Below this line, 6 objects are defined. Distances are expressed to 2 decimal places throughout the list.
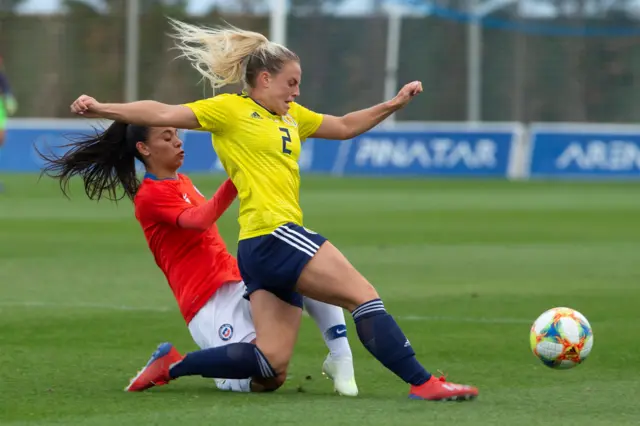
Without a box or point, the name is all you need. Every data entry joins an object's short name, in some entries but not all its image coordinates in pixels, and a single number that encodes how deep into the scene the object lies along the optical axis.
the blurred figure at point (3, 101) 51.84
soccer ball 14.02
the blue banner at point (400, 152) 60.47
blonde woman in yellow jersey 13.19
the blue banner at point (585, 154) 58.87
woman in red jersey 14.34
